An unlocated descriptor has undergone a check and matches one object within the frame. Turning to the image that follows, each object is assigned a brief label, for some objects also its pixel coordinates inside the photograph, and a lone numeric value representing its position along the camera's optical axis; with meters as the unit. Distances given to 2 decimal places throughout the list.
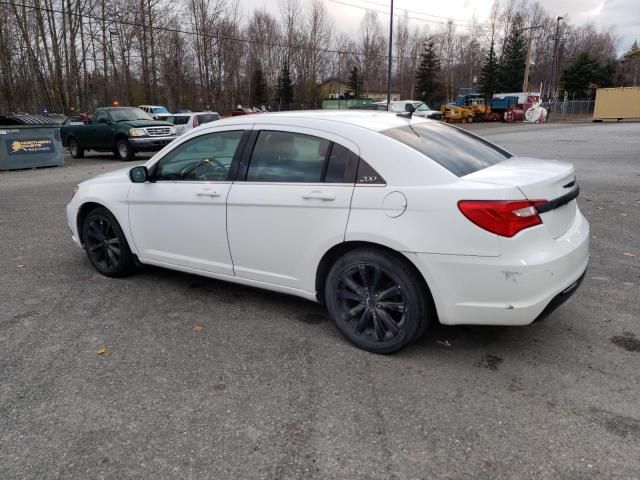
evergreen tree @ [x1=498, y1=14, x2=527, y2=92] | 69.25
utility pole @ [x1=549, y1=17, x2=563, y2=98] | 61.53
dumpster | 15.83
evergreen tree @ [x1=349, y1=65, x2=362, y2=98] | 70.19
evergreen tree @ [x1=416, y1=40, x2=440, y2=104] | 69.81
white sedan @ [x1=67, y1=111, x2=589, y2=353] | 3.02
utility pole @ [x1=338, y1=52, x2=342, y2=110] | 77.07
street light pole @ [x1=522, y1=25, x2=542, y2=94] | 53.56
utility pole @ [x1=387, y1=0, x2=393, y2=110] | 31.47
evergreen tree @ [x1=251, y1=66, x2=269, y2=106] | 64.75
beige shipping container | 43.81
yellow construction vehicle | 43.73
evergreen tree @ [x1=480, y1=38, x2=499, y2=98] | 67.96
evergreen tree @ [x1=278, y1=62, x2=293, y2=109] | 66.31
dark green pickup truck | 17.38
